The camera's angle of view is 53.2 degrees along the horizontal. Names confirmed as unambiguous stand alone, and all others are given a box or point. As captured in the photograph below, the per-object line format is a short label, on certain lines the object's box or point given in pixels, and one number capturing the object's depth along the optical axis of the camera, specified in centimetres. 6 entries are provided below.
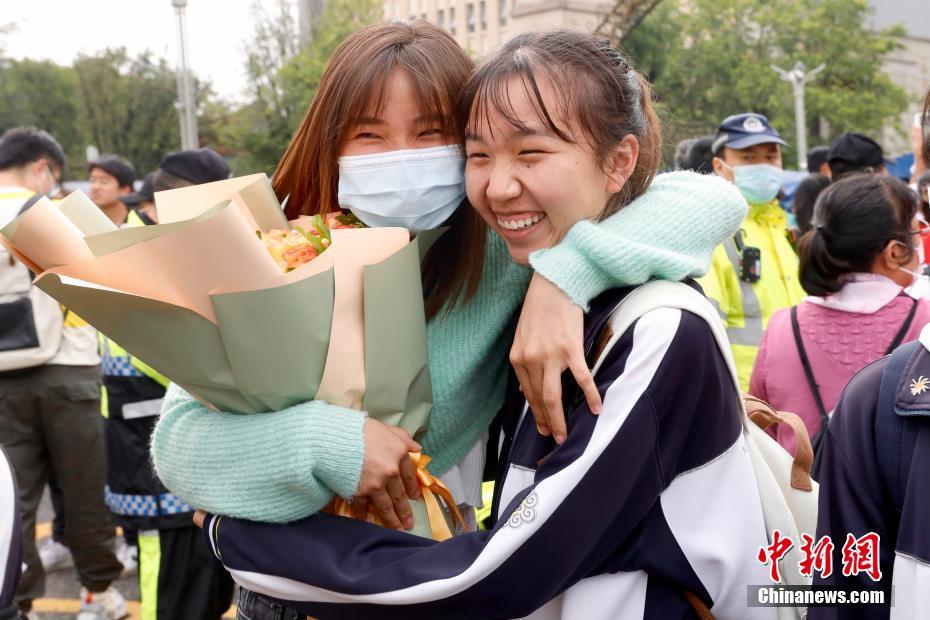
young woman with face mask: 169
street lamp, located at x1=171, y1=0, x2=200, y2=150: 1380
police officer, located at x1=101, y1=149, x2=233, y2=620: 388
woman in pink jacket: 326
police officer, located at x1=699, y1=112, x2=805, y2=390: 450
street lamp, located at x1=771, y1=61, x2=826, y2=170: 2552
